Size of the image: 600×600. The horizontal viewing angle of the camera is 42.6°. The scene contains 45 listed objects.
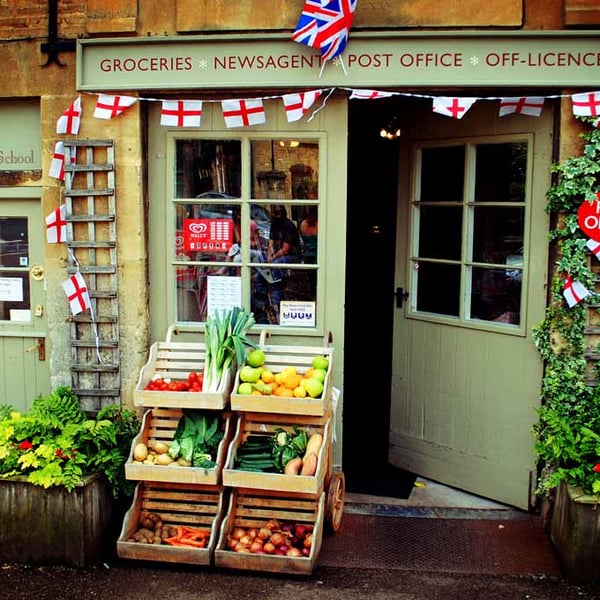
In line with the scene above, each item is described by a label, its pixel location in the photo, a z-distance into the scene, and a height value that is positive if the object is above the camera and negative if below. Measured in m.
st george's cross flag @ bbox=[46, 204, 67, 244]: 5.78 +0.12
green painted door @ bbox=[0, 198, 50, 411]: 6.15 -0.54
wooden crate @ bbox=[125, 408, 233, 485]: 4.86 -1.36
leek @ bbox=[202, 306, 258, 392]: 5.12 -0.70
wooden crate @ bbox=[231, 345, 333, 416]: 4.91 -0.99
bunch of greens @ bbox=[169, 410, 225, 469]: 4.95 -1.28
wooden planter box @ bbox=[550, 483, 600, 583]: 4.67 -1.78
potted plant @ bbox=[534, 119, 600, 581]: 4.99 -0.78
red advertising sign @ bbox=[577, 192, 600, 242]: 5.17 +0.20
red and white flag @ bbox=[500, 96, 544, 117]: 5.40 +1.00
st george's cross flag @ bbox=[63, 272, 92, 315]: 5.74 -0.38
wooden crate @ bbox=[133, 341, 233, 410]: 4.98 -0.92
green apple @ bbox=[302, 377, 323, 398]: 4.97 -0.93
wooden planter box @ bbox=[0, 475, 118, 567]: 4.93 -1.82
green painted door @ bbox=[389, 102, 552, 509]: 5.64 -0.40
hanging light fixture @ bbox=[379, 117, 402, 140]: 6.86 +1.06
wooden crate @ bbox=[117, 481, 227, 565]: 4.84 -1.78
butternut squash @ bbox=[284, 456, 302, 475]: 4.83 -1.40
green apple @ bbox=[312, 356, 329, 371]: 5.20 -0.80
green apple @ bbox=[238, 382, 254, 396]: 5.00 -0.95
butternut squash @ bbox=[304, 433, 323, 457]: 4.96 -1.30
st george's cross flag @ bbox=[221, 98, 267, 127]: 5.59 +0.95
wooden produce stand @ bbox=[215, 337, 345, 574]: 4.76 -1.50
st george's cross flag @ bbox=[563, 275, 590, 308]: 5.25 -0.30
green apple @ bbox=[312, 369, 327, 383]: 5.06 -0.86
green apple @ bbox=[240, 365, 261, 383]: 5.07 -0.87
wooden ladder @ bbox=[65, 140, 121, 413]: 5.70 -0.17
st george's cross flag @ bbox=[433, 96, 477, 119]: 5.35 +0.98
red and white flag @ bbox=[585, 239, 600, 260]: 5.21 +0.01
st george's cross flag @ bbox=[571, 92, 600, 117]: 5.18 +0.96
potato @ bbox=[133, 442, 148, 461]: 5.00 -1.37
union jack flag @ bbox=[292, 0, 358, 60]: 5.20 +1.49
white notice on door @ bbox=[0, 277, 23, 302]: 6.23 -0.39
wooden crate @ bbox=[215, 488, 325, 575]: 4.73 -1.78
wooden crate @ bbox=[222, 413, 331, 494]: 4.76 -1.38
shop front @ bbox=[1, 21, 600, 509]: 5.40 +0.39
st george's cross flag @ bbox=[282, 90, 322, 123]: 5.45 +1.00
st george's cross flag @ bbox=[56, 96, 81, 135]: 5.66 +0.89
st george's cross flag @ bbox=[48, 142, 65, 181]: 5.71 +0.59
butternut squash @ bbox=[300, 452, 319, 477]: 4.84 -1.39
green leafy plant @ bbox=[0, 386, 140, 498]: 4.97 -1.38
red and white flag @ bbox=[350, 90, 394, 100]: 5.36 +1.05
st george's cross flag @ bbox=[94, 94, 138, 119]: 5.62 +1.00
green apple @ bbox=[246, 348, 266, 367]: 5.18 -0.78
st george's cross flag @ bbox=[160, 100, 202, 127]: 5.64 +0.95
